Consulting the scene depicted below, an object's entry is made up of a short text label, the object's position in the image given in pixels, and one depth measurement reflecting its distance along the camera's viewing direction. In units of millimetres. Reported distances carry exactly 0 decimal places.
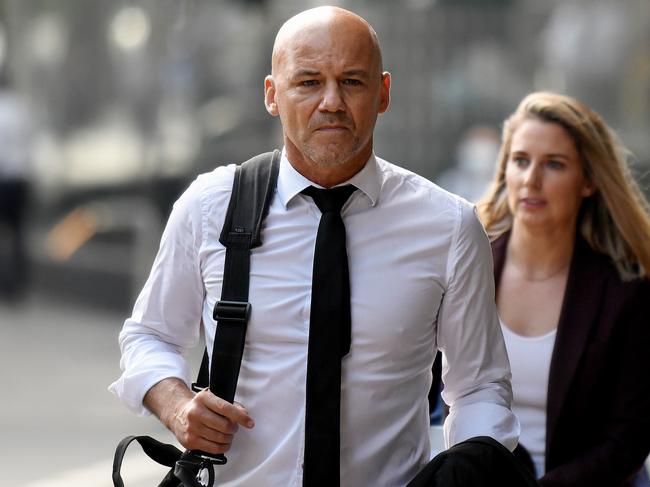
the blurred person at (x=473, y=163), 20328
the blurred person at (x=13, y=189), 23947
